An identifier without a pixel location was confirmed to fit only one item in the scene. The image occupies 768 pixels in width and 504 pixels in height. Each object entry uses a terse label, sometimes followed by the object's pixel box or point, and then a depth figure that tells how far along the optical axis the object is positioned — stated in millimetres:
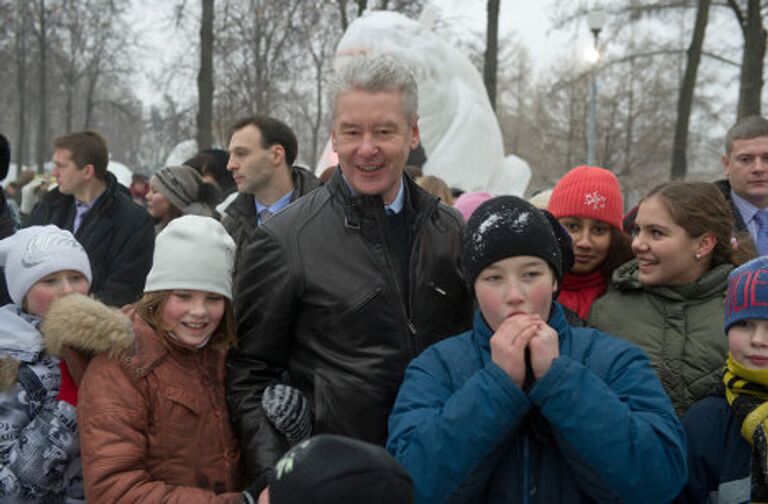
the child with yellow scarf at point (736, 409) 2412
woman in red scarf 3275
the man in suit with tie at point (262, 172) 5250
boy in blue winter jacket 1959
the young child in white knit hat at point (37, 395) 2602
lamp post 15070
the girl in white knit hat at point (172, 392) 2428
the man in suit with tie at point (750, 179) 4199
